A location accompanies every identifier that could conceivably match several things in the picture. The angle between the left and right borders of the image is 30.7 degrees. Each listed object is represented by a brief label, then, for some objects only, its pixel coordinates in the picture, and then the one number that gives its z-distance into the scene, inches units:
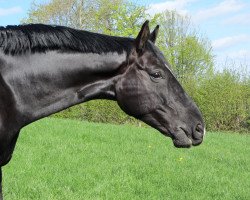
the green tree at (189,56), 1294.3
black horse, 132.6
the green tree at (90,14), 1112.2
